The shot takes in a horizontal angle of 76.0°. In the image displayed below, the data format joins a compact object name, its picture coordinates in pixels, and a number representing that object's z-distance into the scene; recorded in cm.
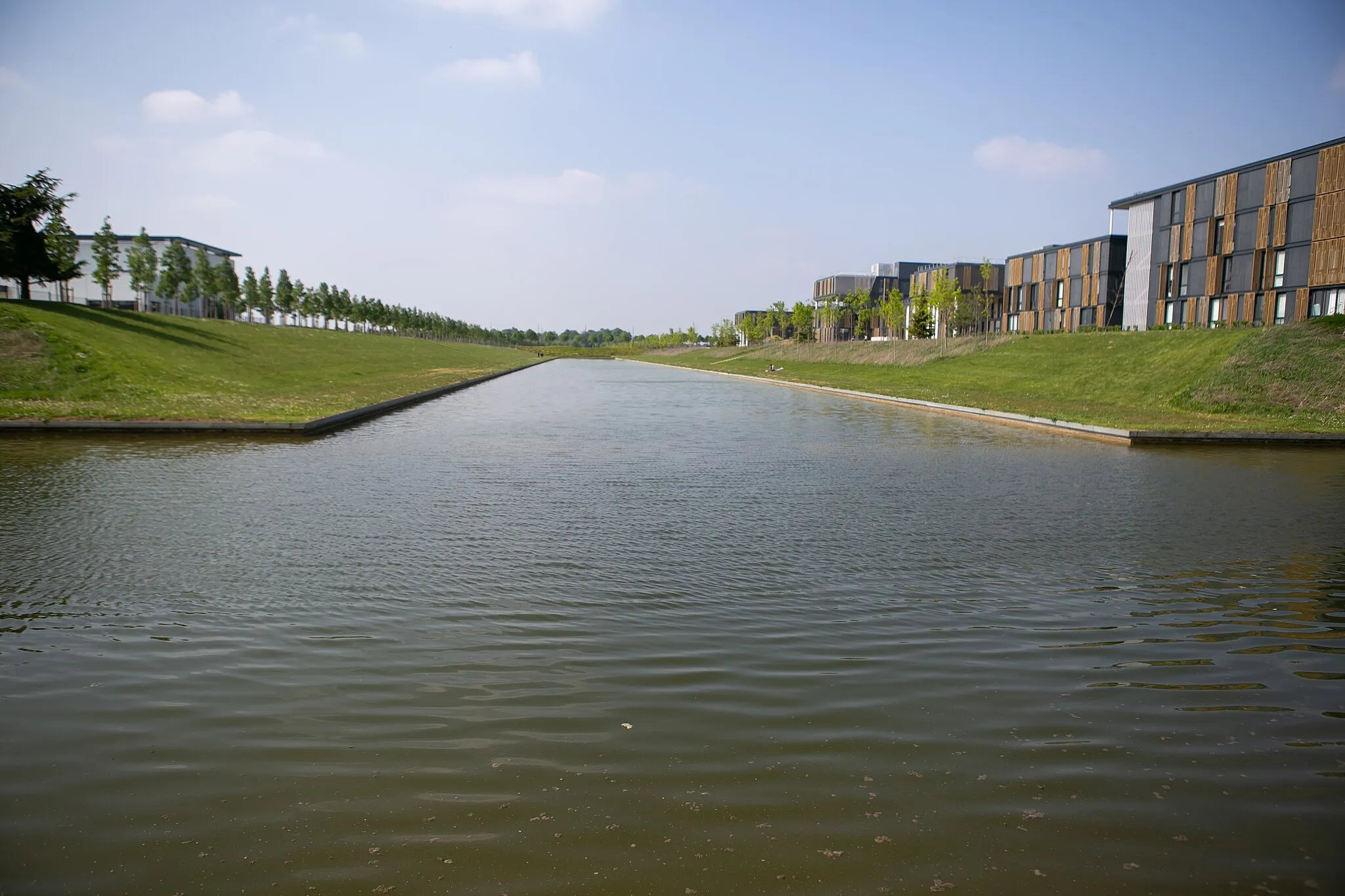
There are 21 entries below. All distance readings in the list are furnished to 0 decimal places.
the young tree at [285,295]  9212
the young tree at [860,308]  9762
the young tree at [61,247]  4604
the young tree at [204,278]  7381
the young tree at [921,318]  7819
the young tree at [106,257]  6225
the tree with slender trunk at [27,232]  4112
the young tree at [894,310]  7612
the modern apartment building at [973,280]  9088
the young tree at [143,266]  6619
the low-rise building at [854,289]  11588
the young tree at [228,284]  7519
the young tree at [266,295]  8619
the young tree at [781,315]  12960
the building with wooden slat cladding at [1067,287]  6850
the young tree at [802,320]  10519
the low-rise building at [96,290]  8000
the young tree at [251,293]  8419
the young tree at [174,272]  6731
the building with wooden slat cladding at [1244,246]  4381
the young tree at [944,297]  6919
